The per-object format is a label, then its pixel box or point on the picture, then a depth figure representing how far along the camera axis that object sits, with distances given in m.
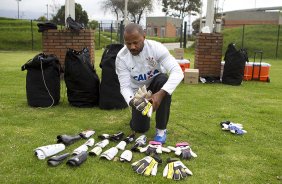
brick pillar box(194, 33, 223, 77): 5.52
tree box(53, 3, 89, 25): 24.78
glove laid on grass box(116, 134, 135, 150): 2.29
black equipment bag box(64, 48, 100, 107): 3.42
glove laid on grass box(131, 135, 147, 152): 2.27
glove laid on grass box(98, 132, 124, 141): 2.47
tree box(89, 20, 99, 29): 25.95
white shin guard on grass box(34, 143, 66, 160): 2.09
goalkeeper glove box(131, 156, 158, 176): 1.92
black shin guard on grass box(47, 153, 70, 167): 1.98
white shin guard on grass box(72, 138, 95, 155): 2.15
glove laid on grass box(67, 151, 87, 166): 1.98
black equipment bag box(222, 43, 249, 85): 5.19
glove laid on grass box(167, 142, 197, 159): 2.17
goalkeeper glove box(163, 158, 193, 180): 1.88
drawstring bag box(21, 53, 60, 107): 3.39
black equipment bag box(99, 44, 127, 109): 3.37
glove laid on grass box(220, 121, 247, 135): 2.72
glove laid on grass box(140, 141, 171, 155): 2.22
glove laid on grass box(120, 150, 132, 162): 2.08
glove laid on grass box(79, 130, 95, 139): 2.50
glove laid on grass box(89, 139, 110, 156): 2.16
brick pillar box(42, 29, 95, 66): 4.83
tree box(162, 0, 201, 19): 35.23
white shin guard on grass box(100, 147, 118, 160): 2.10
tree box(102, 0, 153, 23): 29.98
